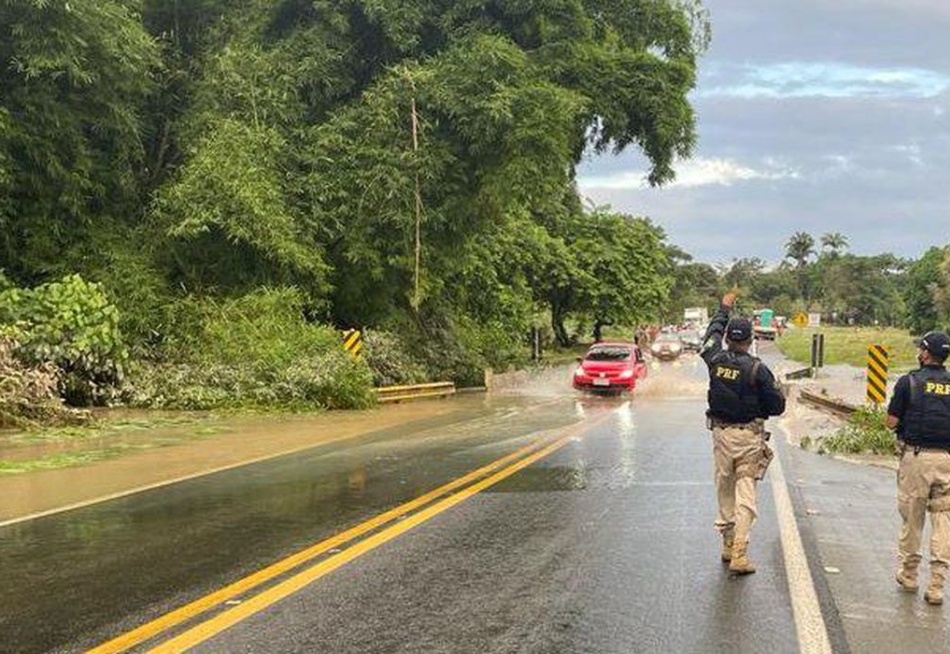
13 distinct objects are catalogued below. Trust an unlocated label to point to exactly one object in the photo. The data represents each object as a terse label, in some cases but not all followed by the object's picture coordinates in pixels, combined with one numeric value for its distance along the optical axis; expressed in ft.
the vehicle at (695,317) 291.67
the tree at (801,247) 556.92
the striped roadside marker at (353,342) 79.25
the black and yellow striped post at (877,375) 65.32
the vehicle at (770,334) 263.70
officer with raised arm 22.76
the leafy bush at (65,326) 61.05
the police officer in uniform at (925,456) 20.93
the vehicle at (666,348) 173.55
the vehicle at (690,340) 206.90
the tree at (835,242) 550.36
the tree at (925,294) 276.74
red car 87.10
